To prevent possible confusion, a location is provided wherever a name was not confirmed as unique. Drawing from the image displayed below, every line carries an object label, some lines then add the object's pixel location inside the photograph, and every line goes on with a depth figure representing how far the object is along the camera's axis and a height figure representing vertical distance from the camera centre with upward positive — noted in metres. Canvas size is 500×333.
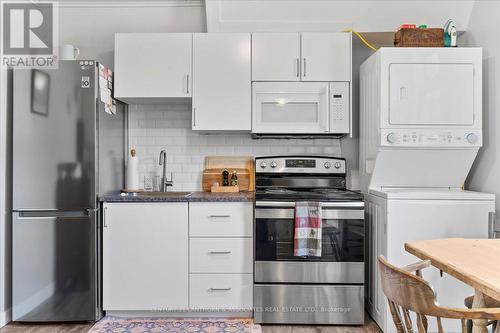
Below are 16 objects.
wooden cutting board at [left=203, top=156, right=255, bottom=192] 3.38 -0.04
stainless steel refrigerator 2.68 -0.11
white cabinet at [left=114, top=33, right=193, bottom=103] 3.04 +0.78
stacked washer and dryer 2.52 +0.06
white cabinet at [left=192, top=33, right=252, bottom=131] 3.04 +0.71
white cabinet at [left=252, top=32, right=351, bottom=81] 3.02 +0.83
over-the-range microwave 3.02 +0.44
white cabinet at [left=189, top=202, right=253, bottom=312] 2.80 -0.64
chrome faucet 3.31 -0.09
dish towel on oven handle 2.67 -0.43
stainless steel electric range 2.71 -0.70
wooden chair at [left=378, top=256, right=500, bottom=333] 1.12 -0.40
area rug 2.66 -1.12
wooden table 1.15 -0.34
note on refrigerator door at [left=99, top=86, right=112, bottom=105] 2.82 +0.51
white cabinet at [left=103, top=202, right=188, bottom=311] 2.80 -0.65
